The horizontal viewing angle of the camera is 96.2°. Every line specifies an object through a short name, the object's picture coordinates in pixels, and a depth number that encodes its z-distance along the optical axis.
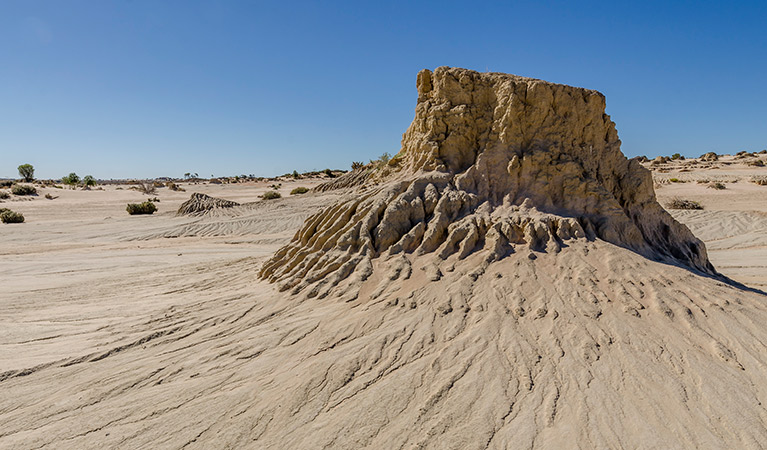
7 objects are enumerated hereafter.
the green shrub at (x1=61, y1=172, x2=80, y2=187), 43.04
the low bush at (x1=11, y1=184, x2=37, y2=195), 27.72
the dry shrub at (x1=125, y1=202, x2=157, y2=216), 21.39
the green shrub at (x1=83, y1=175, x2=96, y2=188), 40.78
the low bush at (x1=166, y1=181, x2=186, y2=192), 39.81
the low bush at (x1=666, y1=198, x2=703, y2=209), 17.09
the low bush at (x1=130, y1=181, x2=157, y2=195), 34.62
